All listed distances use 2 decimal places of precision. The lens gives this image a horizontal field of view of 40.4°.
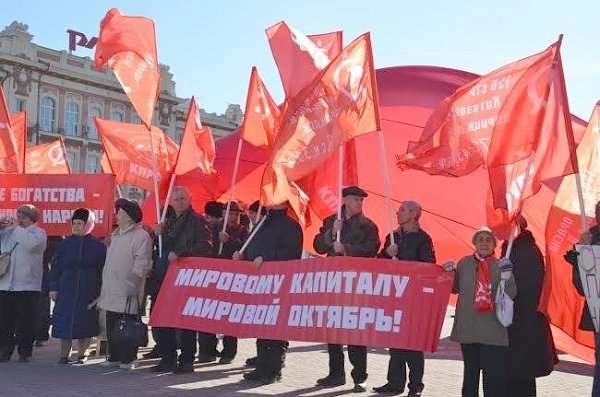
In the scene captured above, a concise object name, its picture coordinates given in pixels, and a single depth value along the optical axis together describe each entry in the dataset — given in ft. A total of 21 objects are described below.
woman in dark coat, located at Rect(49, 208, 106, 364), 28.73
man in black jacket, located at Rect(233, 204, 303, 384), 25.99
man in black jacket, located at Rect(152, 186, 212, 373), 27.30
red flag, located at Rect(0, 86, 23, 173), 34.35
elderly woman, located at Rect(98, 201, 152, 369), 27.78
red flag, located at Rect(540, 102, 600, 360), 24.40
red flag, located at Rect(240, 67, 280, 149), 30.53
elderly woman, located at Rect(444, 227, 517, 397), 20.17
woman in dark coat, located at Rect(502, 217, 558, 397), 20.24
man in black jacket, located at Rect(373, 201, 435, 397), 24.20
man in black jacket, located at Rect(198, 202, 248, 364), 30.83
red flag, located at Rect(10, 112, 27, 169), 38.79
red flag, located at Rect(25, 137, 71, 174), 44.34
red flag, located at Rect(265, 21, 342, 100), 25.94
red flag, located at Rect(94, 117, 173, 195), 39.81
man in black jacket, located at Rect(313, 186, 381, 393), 25.02
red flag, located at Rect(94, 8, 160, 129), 31.12
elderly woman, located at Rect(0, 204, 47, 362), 29.17
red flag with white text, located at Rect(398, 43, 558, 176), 21.44
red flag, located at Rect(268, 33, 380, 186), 23.79
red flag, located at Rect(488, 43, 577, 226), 21.09
